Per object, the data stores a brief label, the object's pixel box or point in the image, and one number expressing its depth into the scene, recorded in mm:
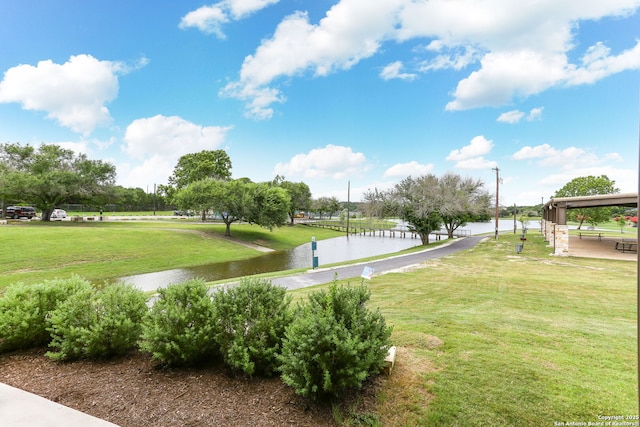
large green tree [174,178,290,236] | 31312
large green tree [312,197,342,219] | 71000
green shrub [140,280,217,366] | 3791
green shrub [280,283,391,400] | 3010
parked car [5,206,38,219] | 34375
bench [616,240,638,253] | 19353
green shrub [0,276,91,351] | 4469
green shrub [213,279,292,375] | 3625
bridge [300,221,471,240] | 46112
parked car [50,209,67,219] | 37406
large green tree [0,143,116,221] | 30203
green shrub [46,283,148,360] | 4117
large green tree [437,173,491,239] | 28938
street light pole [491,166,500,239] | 33669
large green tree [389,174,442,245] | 28156
